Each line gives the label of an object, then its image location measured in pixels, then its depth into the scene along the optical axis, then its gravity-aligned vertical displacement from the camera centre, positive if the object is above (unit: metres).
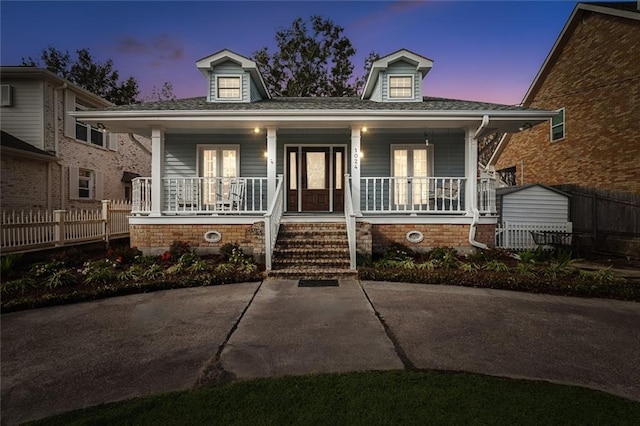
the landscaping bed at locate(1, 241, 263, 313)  5.31 -1.19
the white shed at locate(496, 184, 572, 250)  9.91 -0.03
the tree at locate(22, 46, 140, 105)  23.97 +11.50
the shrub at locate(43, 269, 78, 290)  5.71 -1.21
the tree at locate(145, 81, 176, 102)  27.58 +11.12
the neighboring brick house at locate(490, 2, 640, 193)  10.27 +4.12
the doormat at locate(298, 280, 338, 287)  5.90 -1.34
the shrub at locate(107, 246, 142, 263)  7.40 -0.96
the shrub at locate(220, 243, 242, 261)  7.57 -0.87
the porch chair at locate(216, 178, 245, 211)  8.59 +0.51
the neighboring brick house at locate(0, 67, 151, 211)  11.24 +2.87
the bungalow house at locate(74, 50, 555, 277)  7.84 +1.71
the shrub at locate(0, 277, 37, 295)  5.40 -1.24
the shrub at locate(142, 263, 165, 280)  6.20 -1.19
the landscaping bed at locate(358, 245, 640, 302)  5.53 -1.21
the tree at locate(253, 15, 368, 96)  21.66 +10.93
